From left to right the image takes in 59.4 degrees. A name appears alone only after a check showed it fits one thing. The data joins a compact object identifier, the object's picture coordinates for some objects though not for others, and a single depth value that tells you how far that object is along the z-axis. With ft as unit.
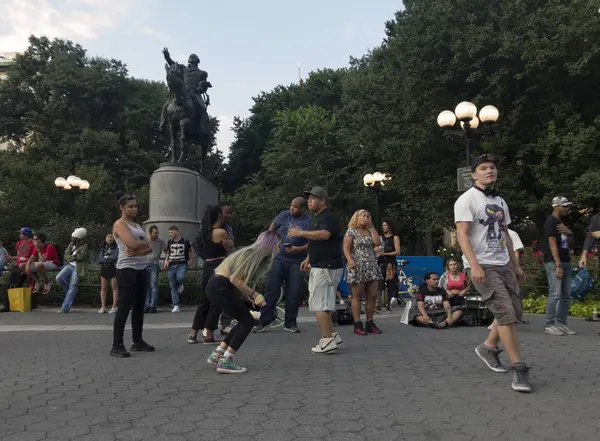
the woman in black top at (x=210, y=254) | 22.63
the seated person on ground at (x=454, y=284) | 28.94
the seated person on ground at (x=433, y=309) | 27.84
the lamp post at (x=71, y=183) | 73.10
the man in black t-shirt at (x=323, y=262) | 20.12
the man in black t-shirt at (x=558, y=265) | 24.61
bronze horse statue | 54.24
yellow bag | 36.27
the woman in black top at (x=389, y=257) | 36.78
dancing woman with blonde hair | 17.07
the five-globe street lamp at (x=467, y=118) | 38.01
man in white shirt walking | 14.67
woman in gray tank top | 20.22
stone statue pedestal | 51.88
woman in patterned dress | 24.68
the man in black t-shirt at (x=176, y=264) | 36.47
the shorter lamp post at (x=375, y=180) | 65.31
